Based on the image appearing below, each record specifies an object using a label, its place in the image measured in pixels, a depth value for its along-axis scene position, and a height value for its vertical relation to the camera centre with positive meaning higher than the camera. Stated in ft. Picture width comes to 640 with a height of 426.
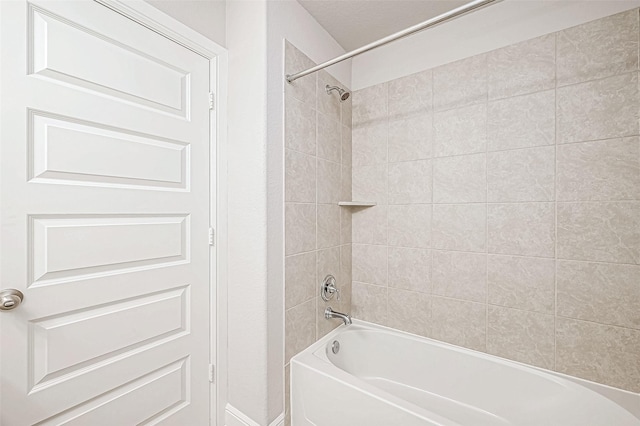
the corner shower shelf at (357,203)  6.07 +0.20
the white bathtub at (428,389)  4.05 -2.94
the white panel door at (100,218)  3.10 -0.08
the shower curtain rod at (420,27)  3.12 +2.31
